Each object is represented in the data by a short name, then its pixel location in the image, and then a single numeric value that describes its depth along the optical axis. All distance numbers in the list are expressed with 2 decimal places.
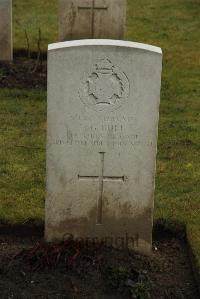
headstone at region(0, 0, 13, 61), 10.06
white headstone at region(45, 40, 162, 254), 4.82
